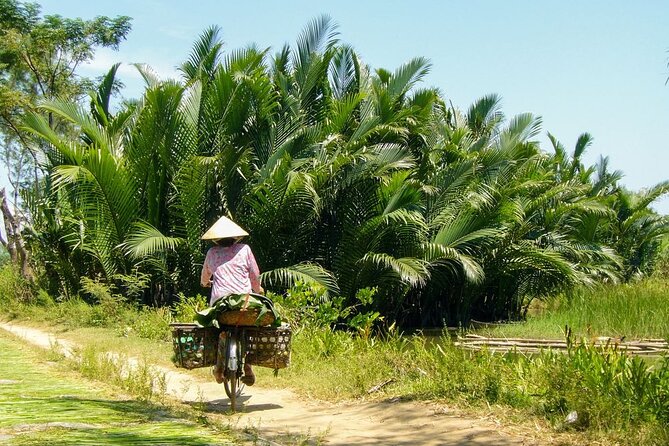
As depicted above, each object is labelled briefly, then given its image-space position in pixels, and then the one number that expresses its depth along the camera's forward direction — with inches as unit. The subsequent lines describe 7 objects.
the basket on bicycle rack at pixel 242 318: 284.7
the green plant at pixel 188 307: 498.2
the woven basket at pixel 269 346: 297.1
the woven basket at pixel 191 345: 291.7
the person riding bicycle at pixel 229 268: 291.1
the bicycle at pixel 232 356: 286.0
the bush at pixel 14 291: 763.7
